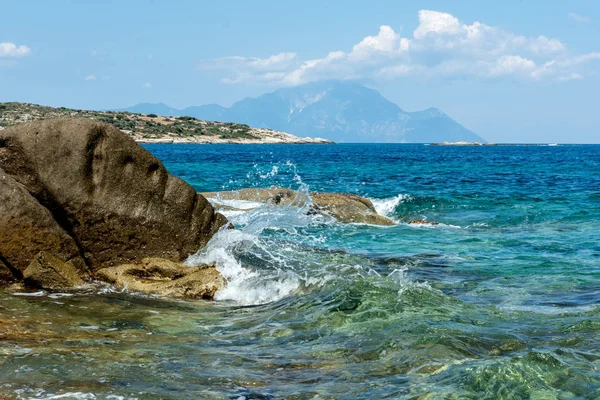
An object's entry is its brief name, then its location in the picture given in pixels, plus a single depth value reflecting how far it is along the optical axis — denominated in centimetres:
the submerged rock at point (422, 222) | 2339
